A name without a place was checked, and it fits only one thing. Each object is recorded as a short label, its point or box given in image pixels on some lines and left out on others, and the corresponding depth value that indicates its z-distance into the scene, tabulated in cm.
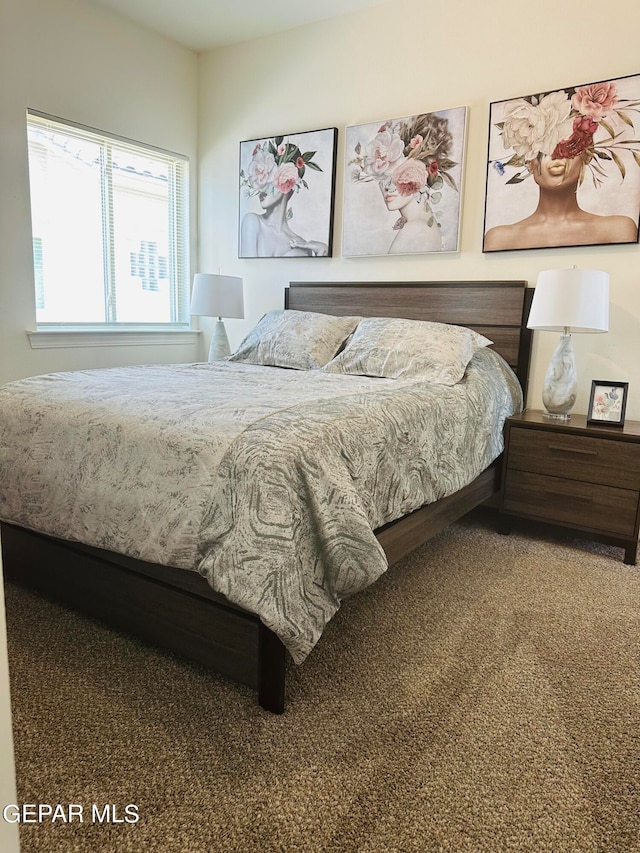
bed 149
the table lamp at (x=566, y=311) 257
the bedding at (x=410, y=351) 271
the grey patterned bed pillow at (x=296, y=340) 314
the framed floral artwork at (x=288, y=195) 367
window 335
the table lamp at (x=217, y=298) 373
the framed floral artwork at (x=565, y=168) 274
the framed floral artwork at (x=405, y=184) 323
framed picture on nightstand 268
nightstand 251
